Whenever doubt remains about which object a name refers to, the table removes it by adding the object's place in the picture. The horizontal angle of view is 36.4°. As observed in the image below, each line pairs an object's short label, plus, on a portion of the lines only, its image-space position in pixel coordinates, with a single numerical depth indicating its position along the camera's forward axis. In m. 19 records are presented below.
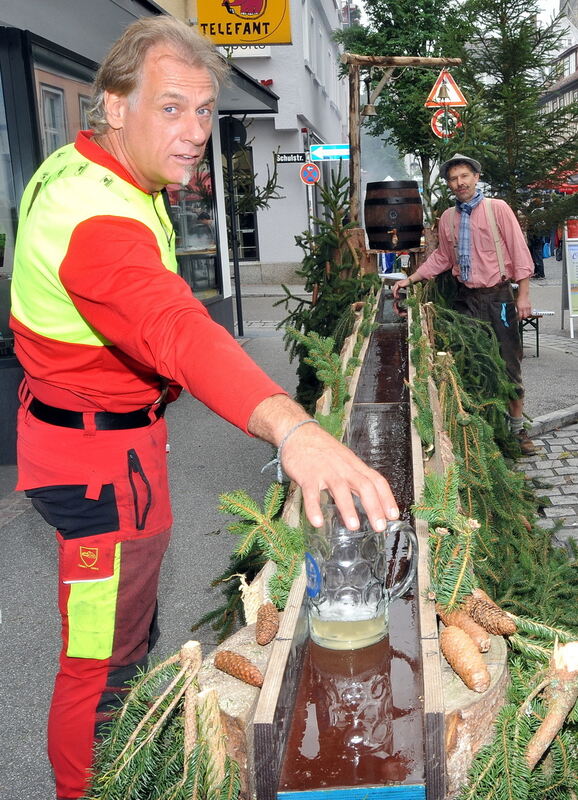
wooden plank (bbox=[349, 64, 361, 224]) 9.25
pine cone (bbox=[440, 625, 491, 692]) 1.73
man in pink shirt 6.96
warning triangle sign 10.05
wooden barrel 8.88
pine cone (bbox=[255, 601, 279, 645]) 1.98
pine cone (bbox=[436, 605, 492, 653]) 1.87
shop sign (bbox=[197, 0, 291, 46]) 10.20
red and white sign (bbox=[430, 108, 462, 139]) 9.48
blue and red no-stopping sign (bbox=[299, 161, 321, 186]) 19.45
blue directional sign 20.66
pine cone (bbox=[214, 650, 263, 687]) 1.81
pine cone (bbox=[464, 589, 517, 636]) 1.92
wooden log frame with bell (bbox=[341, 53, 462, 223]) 8.88
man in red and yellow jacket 1.74
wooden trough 1.58
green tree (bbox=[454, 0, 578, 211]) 10.48
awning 10.50
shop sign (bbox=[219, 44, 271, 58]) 22.47
